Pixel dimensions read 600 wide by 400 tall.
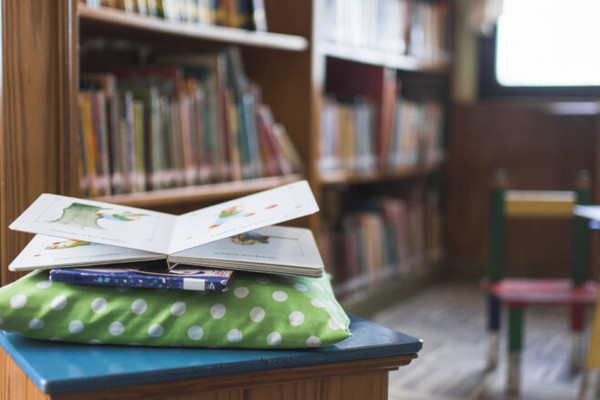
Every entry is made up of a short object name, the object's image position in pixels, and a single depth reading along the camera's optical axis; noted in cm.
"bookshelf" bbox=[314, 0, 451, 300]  291
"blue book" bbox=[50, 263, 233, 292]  89
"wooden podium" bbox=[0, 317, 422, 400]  79
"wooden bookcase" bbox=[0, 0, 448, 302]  137
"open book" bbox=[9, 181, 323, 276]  92
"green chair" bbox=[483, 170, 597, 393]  242
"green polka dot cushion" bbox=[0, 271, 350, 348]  88
